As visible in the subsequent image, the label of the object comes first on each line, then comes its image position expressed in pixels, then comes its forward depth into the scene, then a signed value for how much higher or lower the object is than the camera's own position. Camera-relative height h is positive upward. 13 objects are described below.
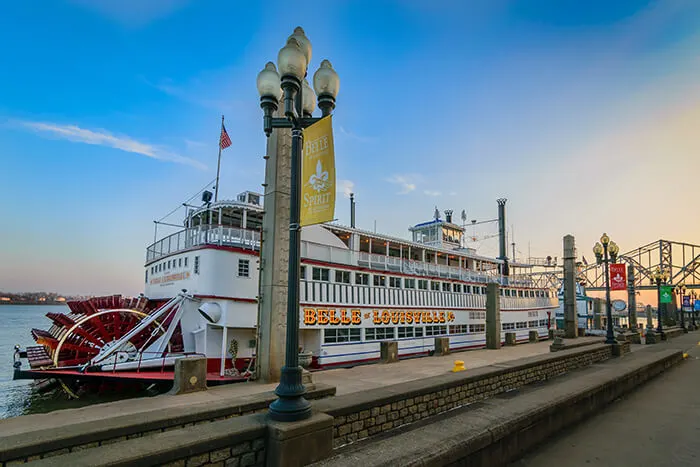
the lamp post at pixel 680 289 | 66.75 +0.55
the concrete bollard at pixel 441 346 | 20.45 -2.91
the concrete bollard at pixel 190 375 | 10.05 -2.27
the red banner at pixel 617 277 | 24.48 +0.92
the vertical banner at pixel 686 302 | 58.50 -1.44
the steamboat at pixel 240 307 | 14.52 -0.92
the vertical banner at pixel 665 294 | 33.92 -0.17
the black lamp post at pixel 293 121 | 4.93 +2.47
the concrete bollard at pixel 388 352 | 17.33 -2.76
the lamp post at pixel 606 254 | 19.20 +2.14
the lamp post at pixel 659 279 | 35.03 +1.15
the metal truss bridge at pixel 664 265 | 93.31 +6.85
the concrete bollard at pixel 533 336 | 29.86 -3.42
